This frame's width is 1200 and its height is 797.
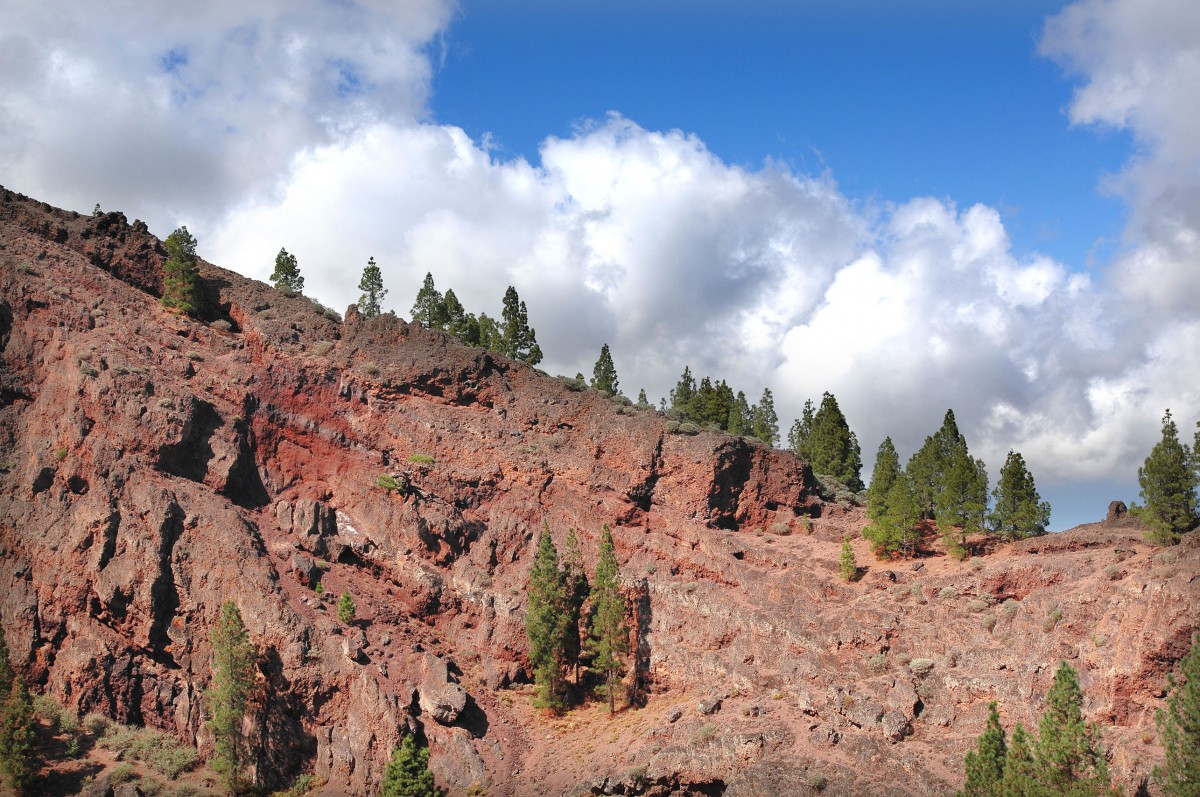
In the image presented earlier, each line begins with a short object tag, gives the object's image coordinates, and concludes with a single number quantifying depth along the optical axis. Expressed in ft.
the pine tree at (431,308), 298.56
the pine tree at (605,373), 305.94
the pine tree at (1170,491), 177.37
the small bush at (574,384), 264.93
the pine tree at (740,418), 302.86
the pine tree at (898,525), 214.07
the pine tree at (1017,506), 216.13
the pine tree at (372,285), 290.56
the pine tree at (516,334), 293.43
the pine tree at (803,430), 331.36
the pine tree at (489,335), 297.12
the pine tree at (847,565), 207.92
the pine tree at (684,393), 329.11
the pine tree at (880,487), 232.53
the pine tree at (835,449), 294.66
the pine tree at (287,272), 289.94
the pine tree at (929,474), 230.48
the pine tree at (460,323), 301.63
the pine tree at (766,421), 338.75
